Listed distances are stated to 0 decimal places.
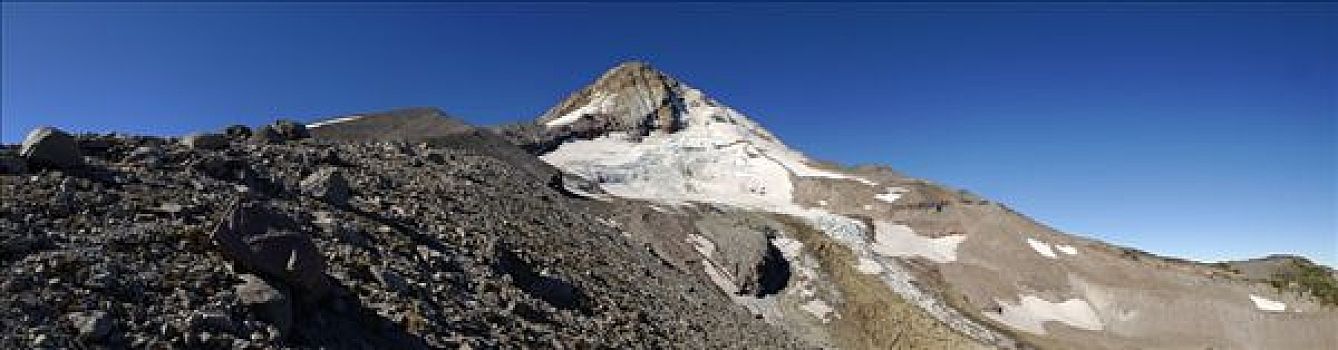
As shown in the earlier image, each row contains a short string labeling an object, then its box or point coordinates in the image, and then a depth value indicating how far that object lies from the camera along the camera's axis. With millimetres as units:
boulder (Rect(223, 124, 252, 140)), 32853
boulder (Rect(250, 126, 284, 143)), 32625
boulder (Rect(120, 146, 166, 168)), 22609
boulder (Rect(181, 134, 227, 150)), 26578
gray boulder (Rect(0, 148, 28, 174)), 18688
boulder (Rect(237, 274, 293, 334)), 15758
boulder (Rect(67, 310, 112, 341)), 13445
